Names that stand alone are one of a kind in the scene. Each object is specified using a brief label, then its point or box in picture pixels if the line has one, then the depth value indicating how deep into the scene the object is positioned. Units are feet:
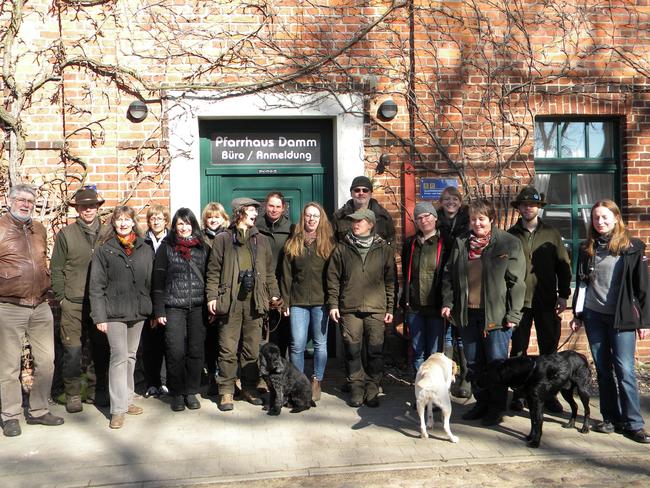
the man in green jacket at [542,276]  20.75
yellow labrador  17.81
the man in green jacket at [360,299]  21.27
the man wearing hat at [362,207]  22.89
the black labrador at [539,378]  17.92
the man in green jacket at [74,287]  21.35
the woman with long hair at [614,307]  17.98
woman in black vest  20.75
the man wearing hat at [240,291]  21.07
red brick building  25.03
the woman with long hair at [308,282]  21.72
